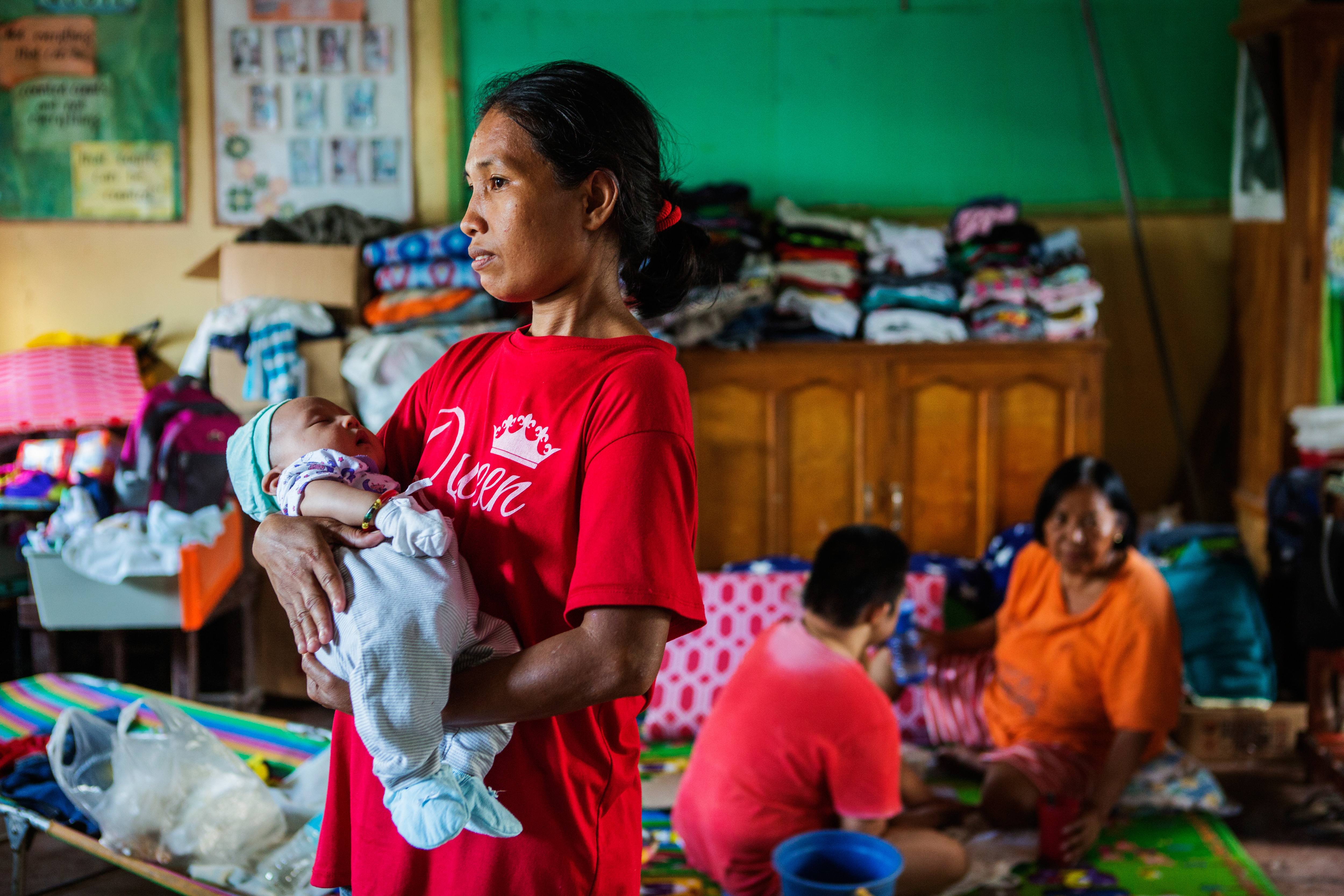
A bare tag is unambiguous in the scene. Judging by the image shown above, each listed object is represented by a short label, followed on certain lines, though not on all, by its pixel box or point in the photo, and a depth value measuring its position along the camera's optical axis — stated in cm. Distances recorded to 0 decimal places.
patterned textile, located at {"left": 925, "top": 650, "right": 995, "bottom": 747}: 332
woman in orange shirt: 274
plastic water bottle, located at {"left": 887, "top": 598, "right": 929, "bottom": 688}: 330
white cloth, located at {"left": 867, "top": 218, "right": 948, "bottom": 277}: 402
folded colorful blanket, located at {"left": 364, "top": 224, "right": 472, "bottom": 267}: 384
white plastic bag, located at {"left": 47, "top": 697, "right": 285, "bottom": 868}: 221
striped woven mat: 266
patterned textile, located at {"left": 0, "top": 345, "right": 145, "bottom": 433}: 379
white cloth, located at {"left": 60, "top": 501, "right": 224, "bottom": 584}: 291
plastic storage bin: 295
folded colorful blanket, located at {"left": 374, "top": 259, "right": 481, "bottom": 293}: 385
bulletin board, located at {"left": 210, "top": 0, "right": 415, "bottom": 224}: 430
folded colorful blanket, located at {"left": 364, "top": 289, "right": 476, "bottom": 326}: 384
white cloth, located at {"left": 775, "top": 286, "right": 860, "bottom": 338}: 397
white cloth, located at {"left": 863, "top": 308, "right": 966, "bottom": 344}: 394
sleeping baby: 100
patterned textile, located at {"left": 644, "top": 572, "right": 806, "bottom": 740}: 346
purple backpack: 323
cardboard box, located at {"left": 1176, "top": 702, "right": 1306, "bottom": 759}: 338
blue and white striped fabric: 371
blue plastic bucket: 203
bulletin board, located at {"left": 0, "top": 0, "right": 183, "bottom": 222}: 428
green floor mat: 254
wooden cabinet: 399
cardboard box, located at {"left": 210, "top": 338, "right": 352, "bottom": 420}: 378
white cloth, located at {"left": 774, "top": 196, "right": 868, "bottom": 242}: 409
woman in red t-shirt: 99
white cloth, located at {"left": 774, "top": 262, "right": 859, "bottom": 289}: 402
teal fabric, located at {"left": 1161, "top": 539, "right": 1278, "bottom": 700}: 342
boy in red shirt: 219
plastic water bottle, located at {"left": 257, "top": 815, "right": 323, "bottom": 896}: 206
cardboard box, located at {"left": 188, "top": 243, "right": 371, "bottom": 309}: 386
